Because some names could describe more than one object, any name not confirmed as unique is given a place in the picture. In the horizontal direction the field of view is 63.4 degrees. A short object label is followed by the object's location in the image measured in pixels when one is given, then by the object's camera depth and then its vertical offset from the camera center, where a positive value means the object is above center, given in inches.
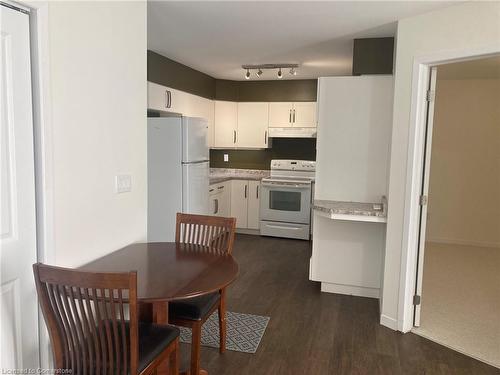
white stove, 226.1 -31.6
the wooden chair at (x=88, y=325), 59.3 -28.3
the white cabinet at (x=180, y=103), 176.9 +21.9
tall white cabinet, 142.1 -7.7
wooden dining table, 70.9 -24.9
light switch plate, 99.2 -9.4
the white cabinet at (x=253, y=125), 246.1 +14.4
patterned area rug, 111.8 -54.0
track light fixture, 196.9 +40.6
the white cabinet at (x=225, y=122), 251.4 +15.9
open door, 116.2 -11.5
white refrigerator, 160.9 -9.9
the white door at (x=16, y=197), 68.5 -9.6
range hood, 233.3 +9.7
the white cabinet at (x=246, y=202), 243.1 -32.6
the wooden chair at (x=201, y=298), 89.6 -35.0
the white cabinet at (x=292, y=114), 239.6 +21.1
